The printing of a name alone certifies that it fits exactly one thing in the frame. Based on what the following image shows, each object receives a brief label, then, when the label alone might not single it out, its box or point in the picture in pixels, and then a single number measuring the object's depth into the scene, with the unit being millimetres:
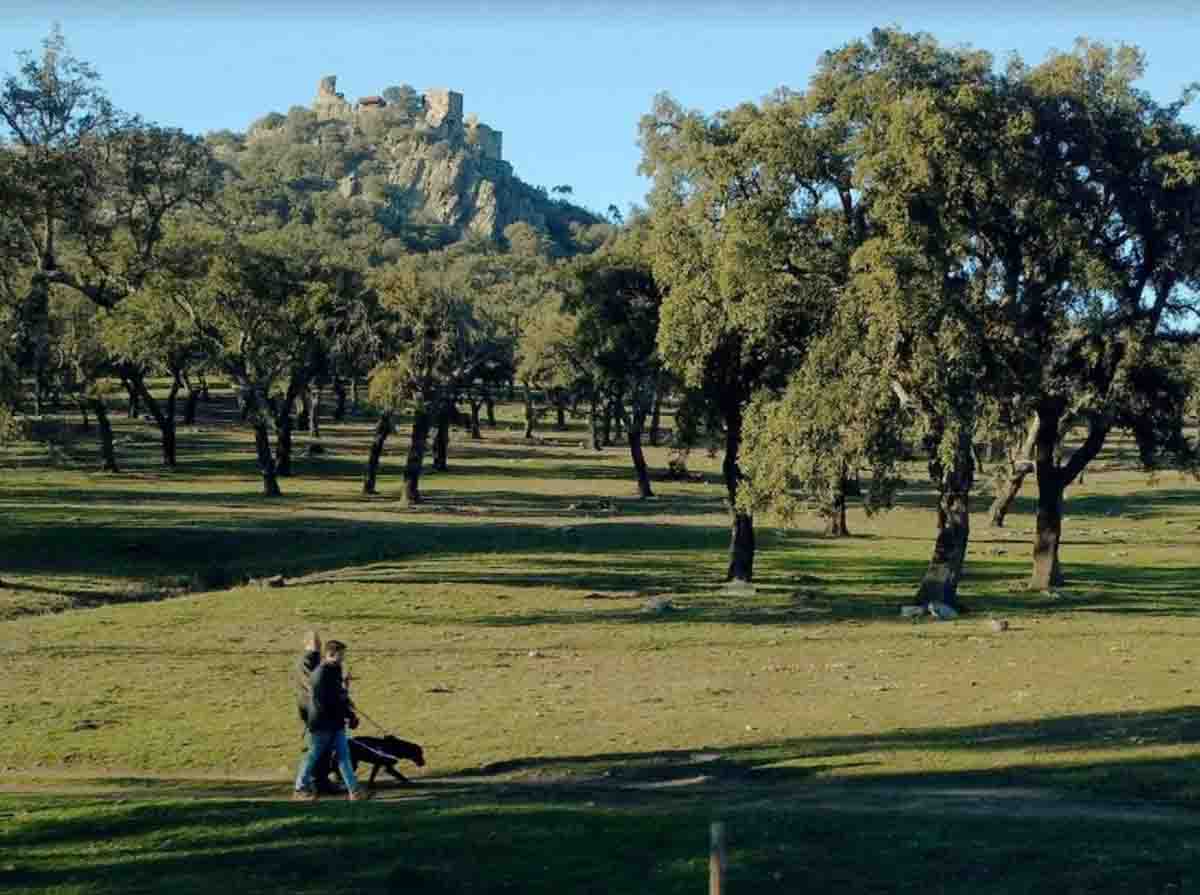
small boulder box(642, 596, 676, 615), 35562
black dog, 17406
